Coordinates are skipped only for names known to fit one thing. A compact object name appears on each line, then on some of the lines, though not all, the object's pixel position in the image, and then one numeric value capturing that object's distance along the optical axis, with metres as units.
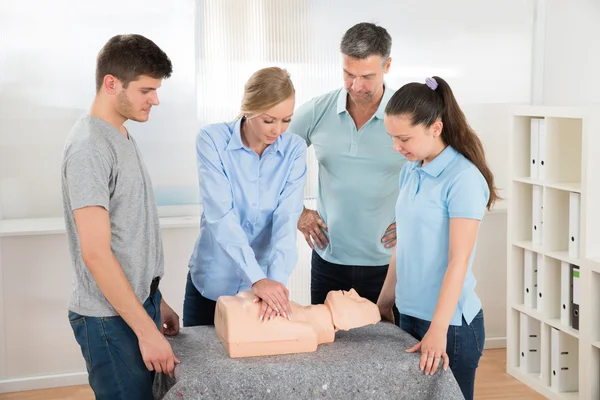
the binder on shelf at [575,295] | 3.18
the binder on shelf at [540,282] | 3.43
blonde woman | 1.88
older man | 2.38
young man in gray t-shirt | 1.61
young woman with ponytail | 1.74
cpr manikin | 1.68
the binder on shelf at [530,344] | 3.60
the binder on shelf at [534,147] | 3.42
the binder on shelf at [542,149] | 3.38
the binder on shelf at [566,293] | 3.25
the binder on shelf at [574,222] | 3.17
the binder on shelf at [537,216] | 3.44
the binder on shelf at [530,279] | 3.54
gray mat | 1.58
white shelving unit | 3.06
